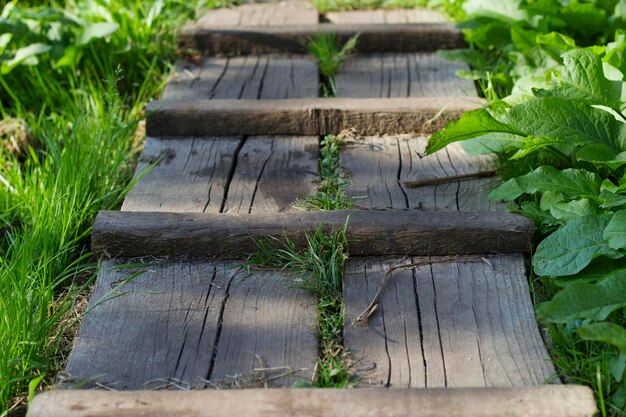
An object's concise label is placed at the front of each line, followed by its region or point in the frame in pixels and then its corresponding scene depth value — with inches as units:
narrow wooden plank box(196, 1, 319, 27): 180.4
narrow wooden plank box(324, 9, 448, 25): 181.5
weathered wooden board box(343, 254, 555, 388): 83.9
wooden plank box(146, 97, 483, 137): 133.9
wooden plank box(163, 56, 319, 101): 150.6
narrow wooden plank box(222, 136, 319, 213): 115.2
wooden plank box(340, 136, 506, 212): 114.3
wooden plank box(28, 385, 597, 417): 74.6
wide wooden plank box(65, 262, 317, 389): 84.7
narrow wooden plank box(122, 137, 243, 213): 115.1
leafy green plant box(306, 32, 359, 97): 156.9
